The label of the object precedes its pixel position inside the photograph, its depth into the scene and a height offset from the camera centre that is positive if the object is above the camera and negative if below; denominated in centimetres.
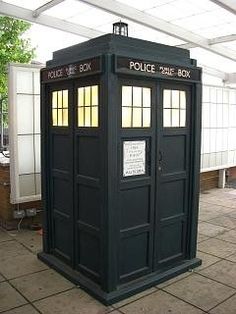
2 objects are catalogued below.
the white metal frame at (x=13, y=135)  527 -10
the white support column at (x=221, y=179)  903 -126
